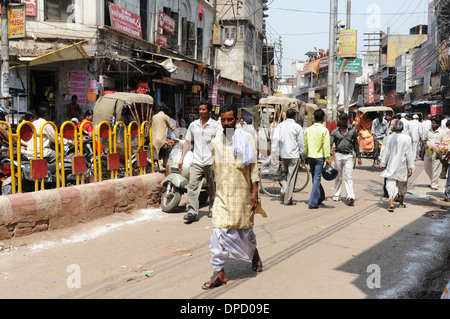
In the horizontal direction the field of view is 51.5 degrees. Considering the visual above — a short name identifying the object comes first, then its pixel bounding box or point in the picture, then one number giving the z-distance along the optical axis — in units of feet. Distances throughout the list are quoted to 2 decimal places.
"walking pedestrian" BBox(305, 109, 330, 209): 27.94
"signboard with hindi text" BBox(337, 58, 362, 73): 74.18
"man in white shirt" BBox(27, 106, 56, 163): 21.45
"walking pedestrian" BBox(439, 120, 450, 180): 33.20
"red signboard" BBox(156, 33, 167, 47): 60.91
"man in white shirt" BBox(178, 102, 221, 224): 23.72
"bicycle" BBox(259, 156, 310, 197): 32.08
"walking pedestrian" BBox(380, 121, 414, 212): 27.30
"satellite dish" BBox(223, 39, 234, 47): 115.14
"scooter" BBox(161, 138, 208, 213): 25.31
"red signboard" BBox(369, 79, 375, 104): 174.81
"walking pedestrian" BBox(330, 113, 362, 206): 29.43
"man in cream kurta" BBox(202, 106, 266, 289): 14.35
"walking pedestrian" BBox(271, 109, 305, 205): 28.68
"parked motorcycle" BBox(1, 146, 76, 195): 20.18
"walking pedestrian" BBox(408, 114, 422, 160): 51.29
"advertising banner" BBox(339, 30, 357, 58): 72.13
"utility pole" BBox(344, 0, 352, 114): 82.63
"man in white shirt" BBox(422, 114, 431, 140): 52.17
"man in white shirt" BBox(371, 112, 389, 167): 49.93
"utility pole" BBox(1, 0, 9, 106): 32.96
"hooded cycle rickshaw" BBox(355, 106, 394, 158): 50.01
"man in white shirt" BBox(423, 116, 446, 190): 35.76
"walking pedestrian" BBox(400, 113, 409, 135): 50.01
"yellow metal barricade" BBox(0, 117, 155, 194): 19.95
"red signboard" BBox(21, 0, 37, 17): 45.37
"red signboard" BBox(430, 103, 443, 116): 94.05
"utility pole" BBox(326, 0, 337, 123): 65.41
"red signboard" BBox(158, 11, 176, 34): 61.04
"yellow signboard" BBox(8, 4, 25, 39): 34.98
